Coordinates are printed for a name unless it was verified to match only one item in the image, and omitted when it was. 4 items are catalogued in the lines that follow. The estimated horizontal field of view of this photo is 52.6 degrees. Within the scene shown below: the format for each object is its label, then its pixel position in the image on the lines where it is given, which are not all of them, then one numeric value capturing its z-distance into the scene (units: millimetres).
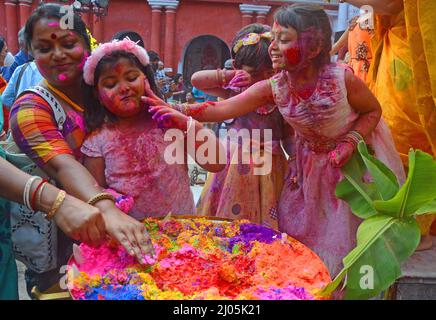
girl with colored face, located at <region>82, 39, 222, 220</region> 1324
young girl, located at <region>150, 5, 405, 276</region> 1389
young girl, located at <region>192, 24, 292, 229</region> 1692
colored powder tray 1039
